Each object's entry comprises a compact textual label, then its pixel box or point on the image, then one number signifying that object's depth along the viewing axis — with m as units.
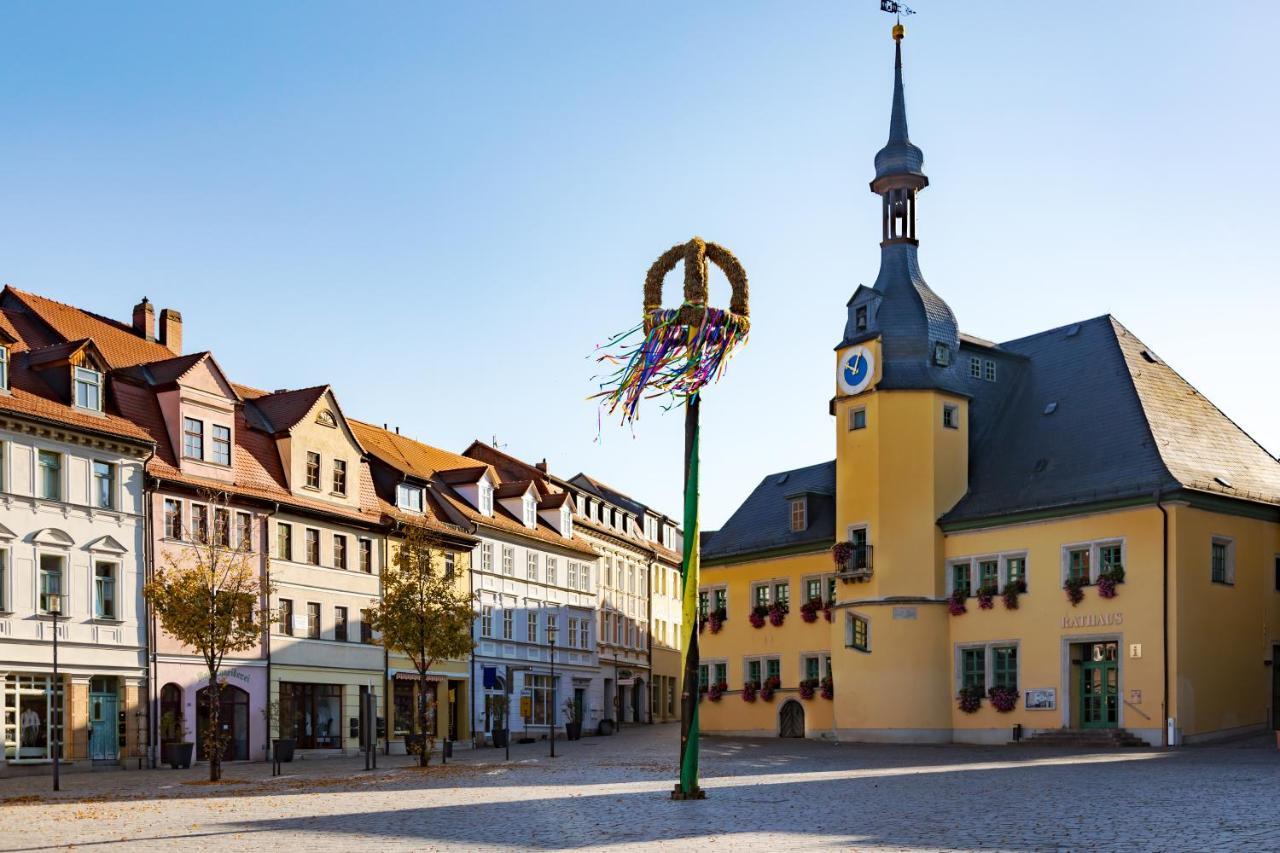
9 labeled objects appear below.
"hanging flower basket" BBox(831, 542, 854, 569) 51.97
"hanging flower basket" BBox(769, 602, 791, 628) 58.25
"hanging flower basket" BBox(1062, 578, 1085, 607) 46.03
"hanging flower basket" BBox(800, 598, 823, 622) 56.53
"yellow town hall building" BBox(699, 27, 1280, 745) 44.31
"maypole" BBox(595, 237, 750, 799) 23.72
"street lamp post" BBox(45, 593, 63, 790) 39.66
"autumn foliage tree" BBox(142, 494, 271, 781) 34.03
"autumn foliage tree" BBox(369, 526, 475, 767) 40.22
